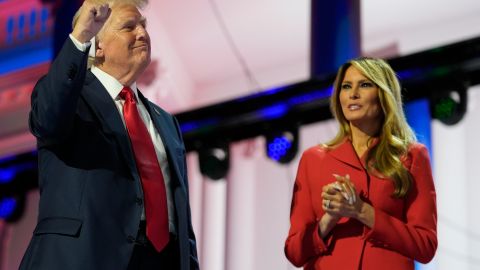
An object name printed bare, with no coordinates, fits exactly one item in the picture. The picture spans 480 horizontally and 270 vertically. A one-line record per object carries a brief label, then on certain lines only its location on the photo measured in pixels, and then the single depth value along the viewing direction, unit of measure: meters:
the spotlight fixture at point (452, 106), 6.71
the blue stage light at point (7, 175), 9.06
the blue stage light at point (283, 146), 7.45
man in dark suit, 3.40
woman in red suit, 3.95
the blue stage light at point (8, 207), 9.32
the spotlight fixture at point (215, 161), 8.02
